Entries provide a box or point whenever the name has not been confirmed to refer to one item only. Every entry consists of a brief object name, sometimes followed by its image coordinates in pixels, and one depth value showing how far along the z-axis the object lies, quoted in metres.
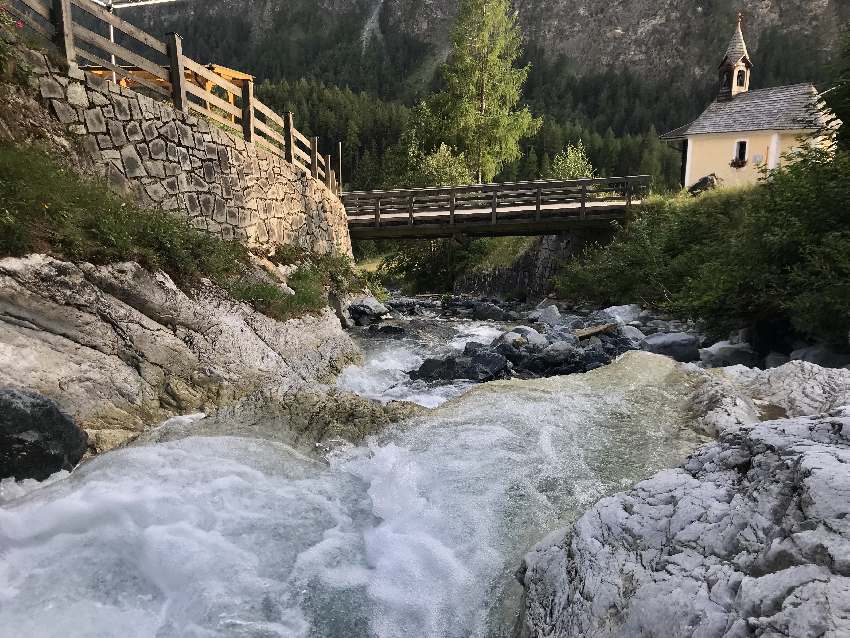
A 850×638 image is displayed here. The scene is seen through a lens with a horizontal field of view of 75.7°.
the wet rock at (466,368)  9.59
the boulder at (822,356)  7.44
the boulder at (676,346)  9.76
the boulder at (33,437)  4.51
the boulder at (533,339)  11.23
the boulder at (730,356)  9.02
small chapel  27.52
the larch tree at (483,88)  30.09
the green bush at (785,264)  7.63
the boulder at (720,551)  2.09
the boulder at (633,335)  10.97
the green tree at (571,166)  31.78
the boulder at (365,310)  15.29
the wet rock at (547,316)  16.15
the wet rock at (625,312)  14.46
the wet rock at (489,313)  18.19
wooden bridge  20.61
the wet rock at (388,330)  14.43
